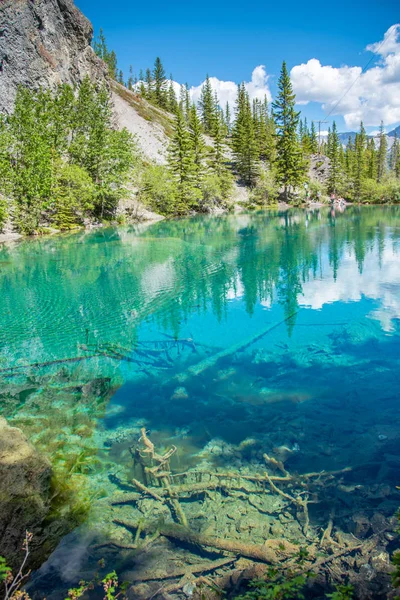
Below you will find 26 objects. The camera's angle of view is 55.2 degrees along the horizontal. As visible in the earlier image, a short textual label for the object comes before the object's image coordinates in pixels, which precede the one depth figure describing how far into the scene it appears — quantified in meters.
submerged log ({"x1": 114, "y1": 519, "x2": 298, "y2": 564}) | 4.43
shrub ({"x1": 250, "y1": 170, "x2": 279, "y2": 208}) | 78.69
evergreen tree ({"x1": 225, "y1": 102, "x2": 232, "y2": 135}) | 143.38
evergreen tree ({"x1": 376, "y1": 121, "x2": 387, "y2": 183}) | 100.44
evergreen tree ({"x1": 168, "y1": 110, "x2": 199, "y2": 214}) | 68.12
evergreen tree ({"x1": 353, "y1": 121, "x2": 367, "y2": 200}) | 88.38
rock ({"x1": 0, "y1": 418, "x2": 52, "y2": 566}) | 4.13
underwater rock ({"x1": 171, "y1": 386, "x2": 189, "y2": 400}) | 8.84
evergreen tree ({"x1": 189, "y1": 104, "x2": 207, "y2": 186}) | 75.12
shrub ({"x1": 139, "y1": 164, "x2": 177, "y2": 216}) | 62.62
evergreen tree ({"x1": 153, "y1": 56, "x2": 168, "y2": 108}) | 117.81
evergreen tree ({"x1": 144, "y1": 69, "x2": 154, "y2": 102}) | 118.88
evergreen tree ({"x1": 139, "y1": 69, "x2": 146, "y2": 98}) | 116.91
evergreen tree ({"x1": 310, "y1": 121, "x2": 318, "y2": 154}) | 114.35
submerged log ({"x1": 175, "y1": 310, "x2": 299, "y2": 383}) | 9.95
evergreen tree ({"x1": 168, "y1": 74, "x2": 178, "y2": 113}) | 119.19
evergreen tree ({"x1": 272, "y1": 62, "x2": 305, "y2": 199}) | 76.00
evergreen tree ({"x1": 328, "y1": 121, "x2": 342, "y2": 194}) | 88.38
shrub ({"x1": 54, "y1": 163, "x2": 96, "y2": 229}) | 47.75
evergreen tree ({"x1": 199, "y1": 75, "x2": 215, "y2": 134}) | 104.56
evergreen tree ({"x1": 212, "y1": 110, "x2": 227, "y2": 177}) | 79.31
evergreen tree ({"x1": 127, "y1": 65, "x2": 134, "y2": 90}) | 147.43
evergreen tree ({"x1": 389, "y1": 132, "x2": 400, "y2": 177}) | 119.81
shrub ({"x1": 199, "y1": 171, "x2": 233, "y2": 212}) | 71.50
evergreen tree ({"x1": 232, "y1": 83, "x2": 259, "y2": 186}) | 83.69
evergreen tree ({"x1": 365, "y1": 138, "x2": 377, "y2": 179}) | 97.69
